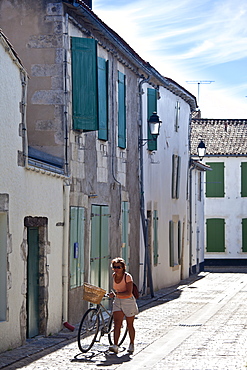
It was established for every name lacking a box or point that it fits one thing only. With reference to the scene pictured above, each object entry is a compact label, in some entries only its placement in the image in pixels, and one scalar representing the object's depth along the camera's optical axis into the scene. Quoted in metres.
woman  10.60
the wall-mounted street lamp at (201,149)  26.72
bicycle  10.72
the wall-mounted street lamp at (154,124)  19.17
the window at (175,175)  25.39
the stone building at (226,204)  36.31
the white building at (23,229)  10.60
